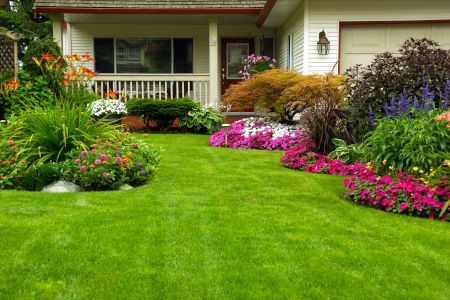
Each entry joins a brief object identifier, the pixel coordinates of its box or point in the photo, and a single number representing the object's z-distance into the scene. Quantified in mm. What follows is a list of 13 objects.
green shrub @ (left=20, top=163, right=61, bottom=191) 6215
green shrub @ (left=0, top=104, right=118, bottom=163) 6742
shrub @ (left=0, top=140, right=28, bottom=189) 6312
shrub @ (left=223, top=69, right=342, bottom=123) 10266
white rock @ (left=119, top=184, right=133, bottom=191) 6337
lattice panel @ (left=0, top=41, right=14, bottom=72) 12367
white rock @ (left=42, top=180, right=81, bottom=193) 6172
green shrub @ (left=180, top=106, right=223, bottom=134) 13508
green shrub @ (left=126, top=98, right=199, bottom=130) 13242
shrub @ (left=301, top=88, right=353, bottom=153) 8727
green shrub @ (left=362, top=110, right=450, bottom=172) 5895
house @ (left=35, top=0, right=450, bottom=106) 13078
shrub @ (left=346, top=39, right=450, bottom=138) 8055
